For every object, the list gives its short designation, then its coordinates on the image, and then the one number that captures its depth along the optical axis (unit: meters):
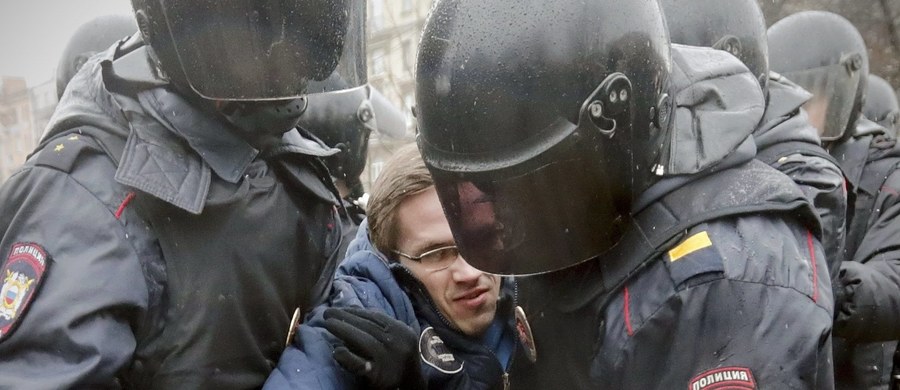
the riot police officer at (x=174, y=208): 1.72
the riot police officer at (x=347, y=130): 4.02
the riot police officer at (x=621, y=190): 1.51
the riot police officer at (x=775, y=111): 2.43
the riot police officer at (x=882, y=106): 5.89
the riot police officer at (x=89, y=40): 4.33
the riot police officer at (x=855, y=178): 2.97
